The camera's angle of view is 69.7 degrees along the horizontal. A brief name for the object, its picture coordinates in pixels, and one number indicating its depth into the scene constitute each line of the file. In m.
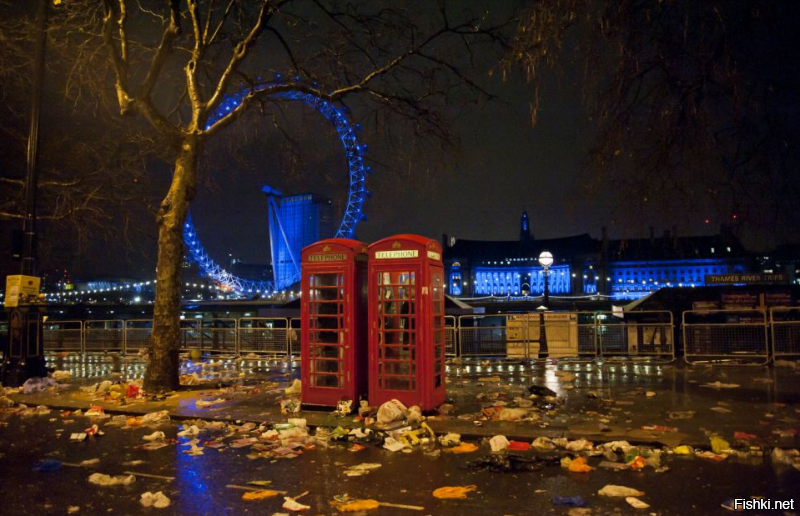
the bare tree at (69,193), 17.83
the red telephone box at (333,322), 8.60
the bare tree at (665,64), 5.19
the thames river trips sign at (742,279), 25.66
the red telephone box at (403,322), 8.28
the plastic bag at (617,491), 4.97
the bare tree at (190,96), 10.88
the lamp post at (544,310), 15.88
